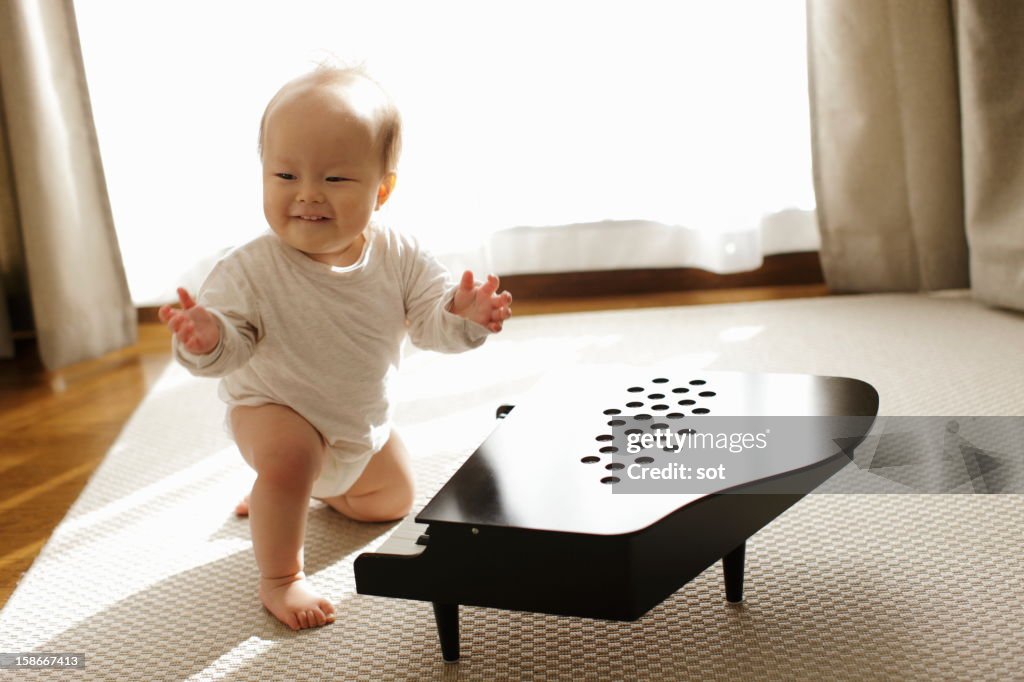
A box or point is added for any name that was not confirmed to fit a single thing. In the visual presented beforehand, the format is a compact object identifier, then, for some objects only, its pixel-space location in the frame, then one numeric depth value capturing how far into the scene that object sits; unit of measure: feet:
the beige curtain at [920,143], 5.78
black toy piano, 2.56
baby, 3.35
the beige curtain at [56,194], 5.95
